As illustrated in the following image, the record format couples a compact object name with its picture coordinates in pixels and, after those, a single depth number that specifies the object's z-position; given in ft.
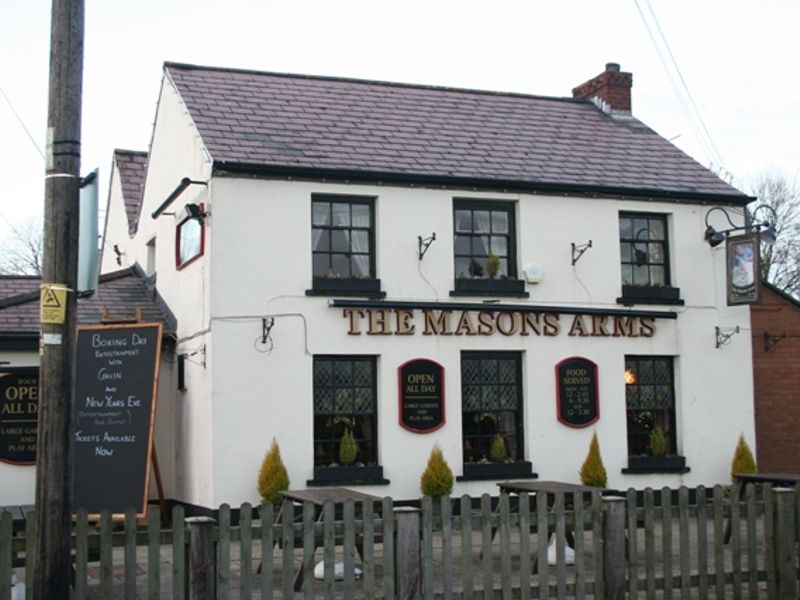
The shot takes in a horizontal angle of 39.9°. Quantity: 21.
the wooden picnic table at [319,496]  35.22
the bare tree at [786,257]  148.36
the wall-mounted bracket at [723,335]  57.47
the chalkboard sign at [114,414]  48.55
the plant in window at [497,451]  52.80
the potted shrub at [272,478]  47.93
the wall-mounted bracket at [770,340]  61.72
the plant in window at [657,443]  55.62
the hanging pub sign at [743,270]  54.13
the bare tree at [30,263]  179.52
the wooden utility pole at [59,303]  24.40
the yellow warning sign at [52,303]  24.70
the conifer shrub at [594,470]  53.42
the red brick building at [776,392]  61.26
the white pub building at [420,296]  49.62
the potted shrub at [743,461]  56.49
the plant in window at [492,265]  53.78
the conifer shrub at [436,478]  50.83
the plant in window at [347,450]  50.21
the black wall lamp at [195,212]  49.52
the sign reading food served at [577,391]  54.19
